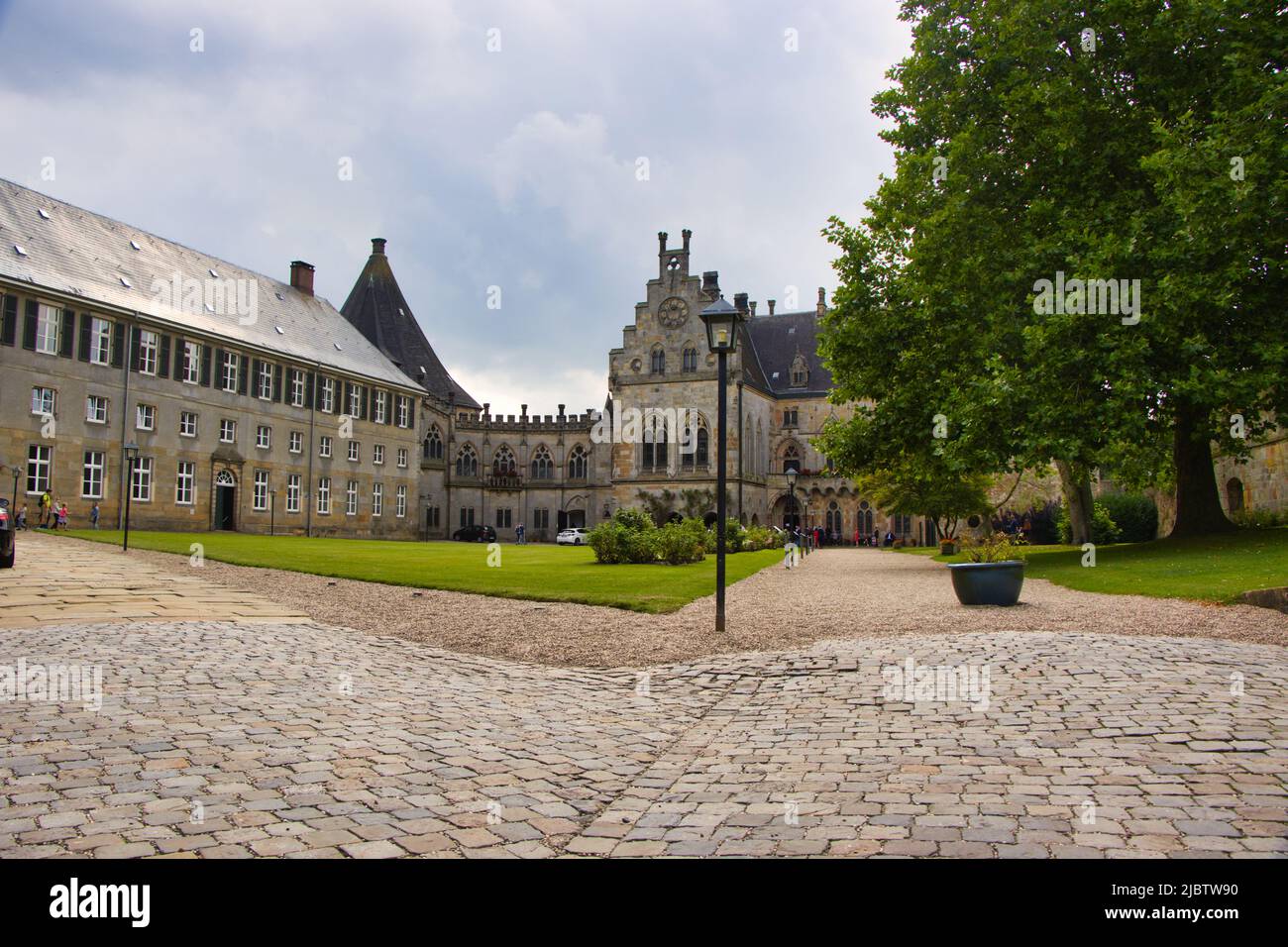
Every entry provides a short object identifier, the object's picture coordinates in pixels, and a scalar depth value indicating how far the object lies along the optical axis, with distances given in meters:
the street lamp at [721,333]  12.86
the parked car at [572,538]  66.12
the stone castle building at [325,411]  38.72
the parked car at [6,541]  17.06
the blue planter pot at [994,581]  14.88
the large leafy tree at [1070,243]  20.41
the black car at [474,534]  71.69
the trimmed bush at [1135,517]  41.22
